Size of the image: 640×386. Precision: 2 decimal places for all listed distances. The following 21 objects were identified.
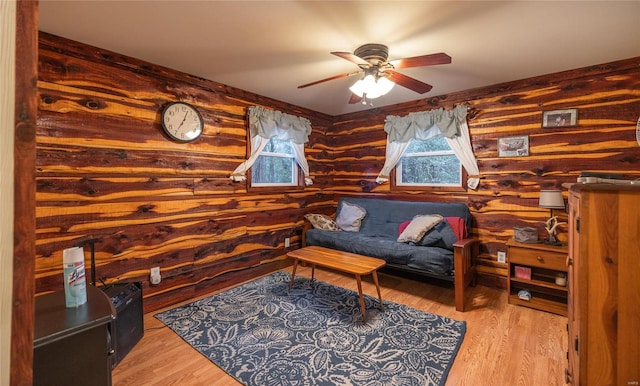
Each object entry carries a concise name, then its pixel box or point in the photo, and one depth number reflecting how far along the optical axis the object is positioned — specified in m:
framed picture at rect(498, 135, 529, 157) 2.97
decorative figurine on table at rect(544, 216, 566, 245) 2.67
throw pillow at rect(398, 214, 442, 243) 3.08
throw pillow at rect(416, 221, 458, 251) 2.99
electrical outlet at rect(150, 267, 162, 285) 2.63
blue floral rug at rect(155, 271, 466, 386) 1.78
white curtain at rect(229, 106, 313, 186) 3.40
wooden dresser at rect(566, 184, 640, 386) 1.04
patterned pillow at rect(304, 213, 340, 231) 3.89
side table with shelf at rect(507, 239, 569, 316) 2.51
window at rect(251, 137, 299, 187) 3.64
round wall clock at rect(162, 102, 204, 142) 2.70
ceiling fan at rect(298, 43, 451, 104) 2.15
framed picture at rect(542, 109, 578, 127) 2.74
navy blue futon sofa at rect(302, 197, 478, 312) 2.73
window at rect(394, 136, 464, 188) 3.53
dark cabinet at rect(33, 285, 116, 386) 1.07
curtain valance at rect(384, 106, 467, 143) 3.34
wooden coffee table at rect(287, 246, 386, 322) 2.43
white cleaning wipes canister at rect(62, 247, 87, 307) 1.29
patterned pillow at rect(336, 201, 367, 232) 3.89
